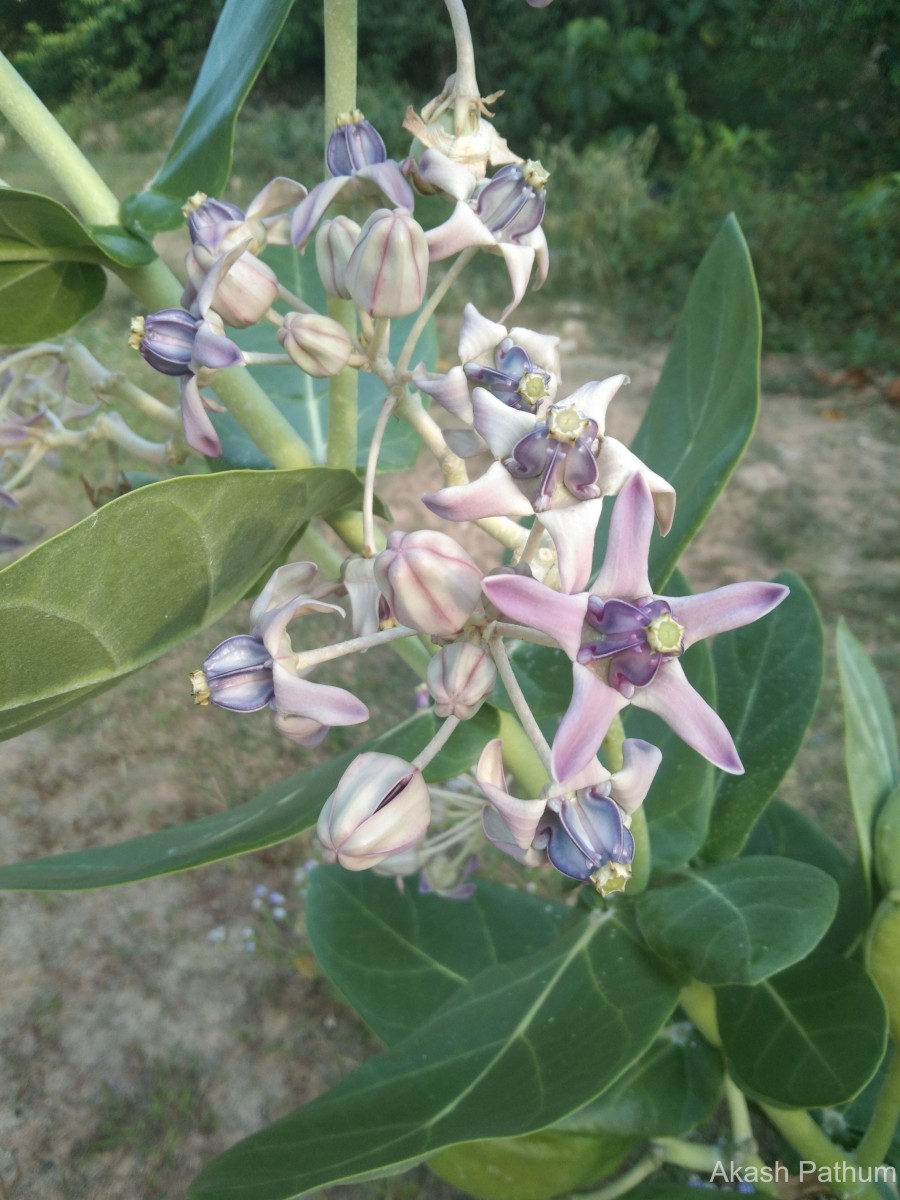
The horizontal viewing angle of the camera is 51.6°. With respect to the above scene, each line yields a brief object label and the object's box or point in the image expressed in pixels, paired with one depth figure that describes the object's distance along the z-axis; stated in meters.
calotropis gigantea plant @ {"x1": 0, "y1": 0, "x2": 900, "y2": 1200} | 0.12
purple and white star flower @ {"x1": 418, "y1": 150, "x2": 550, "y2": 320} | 0.14
